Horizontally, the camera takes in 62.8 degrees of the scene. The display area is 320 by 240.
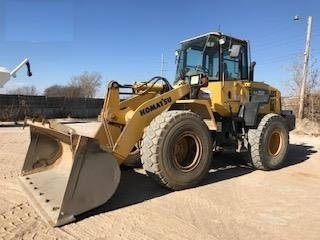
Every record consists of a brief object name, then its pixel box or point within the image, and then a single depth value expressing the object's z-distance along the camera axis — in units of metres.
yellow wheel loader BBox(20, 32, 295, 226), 3.19
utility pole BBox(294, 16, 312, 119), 12.25
